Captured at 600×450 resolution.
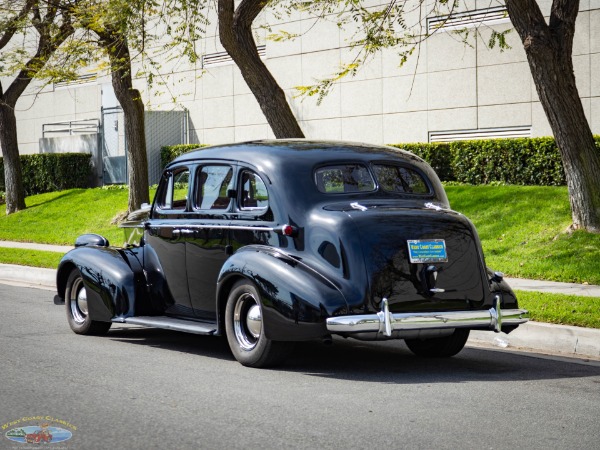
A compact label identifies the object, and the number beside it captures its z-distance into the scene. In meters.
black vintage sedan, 7.81
